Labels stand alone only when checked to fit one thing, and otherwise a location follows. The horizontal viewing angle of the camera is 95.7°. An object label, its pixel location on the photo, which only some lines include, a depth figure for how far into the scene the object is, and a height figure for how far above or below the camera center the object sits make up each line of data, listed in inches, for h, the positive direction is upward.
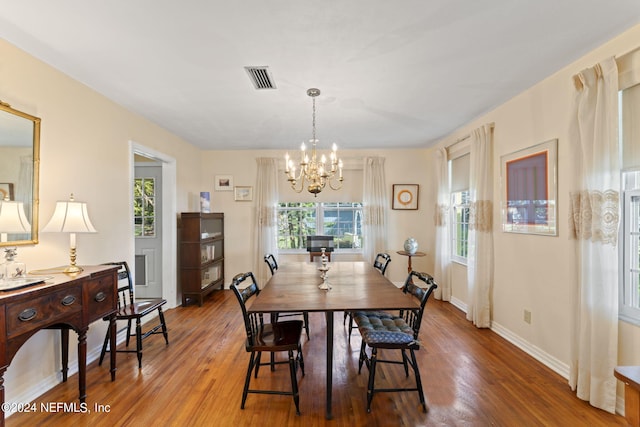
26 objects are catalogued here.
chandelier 104.9 +16.6
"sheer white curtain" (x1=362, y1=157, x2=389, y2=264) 202.4 +3.6
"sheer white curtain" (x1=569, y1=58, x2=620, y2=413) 77.2 -5.5
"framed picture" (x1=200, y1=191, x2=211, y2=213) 187.5 +7.6
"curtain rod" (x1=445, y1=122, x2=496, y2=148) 133.2 +40.9
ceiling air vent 92.9 +46.2
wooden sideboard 60.5 -23.5
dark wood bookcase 170.6 -25.6
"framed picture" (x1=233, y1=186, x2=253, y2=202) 209.3 +14.8
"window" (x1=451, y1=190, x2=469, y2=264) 167.5 -7.0
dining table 76.5 -24.6
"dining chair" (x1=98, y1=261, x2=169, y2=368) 101.6 -35.5
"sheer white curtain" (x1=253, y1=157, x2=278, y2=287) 200.8 +0.0
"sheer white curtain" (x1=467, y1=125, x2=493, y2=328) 133.6 -7.9
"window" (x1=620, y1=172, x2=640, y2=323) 78.2 -10.1
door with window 176.2 -9.4
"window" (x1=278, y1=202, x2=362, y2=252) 214.7 -8.0
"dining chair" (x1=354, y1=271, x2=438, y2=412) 79.5 -35.4
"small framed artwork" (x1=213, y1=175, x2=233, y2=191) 209.3 +22.1
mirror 76.9 +14.0
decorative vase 182.7 -20.8
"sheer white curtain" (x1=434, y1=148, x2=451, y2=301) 178.4 -8.7
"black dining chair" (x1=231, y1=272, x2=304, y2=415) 78.0 -36.3
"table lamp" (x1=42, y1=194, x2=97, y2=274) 82.7 -2.4
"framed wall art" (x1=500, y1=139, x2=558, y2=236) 101.3 +9.0
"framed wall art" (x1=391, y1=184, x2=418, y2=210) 208.7 +11.6
